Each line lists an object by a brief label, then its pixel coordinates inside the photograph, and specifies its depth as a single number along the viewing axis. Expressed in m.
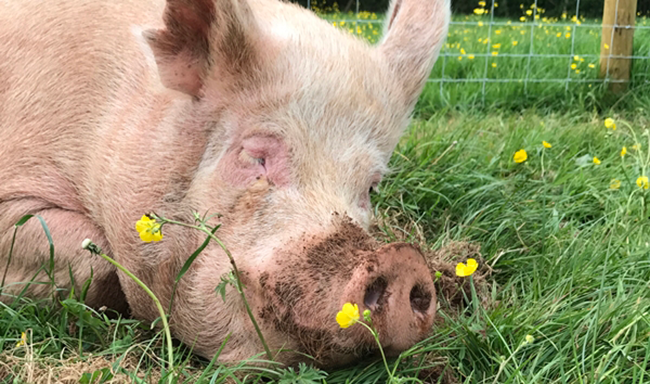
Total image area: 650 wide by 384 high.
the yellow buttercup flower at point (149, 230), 1.84
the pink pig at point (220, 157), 1.88
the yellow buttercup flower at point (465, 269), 2.11
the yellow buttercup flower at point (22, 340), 2.04
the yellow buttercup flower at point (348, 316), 1.68
